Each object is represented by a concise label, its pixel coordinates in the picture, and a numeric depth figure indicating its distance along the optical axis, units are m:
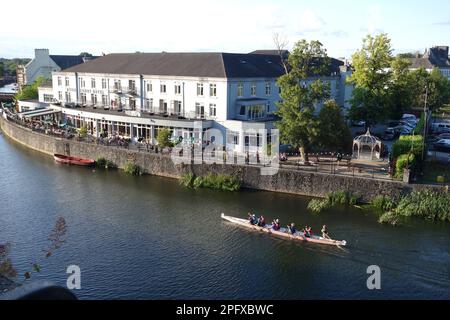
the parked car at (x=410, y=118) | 58.00
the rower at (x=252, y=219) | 29.07
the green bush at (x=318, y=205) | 32.56
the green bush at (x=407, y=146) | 35.34
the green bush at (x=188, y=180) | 38.81
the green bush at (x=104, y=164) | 44.80
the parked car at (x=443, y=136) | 49.66
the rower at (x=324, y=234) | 26.66
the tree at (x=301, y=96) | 36.31
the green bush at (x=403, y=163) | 33.28
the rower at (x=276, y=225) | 28.09
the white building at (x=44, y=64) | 94.56
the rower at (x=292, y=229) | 27.44
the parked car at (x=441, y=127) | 54.83
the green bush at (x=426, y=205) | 30.75
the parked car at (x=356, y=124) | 55.12
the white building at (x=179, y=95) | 44.59
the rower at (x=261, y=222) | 28.61
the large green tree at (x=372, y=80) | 45.16
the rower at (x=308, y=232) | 27.00
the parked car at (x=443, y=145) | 44.19
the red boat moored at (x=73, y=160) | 45.53
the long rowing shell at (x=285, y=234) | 26.37
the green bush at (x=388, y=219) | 29.97
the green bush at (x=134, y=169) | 42.62
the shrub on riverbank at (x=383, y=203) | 32.44
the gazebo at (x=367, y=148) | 39.16
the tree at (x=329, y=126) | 36.28
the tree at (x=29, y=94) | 76.19
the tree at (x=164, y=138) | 42.34
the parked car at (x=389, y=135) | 49.34
